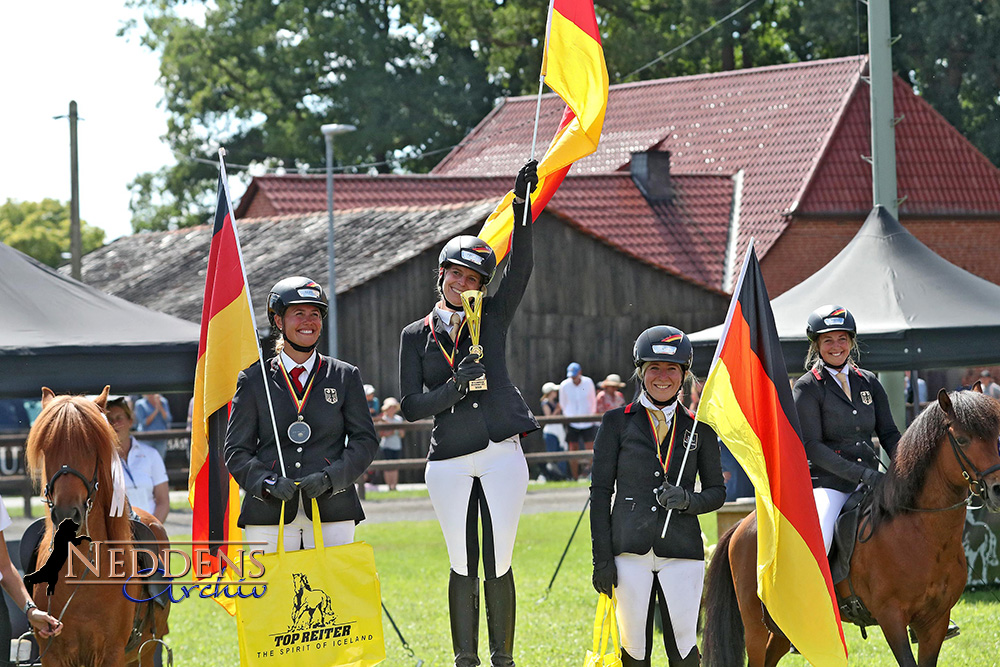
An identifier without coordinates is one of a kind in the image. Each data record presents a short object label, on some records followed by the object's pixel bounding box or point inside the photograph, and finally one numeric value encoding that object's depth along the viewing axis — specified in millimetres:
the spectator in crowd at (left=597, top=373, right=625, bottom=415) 51491
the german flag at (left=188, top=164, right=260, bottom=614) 15578
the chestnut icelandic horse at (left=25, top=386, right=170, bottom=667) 12898
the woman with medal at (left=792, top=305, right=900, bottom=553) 16641
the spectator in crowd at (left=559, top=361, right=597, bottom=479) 50562
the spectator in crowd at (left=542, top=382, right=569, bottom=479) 50656
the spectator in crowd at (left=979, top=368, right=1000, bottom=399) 45012
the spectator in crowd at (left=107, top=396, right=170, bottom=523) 19797
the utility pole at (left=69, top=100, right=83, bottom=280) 62437
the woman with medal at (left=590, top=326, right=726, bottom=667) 13555
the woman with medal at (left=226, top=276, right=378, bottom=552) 13633
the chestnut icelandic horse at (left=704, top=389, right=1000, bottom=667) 15844
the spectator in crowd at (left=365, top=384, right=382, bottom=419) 53875
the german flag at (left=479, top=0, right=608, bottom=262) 15703
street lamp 60531
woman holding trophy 13906
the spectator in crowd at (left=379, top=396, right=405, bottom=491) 49344
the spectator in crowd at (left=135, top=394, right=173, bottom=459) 52812
